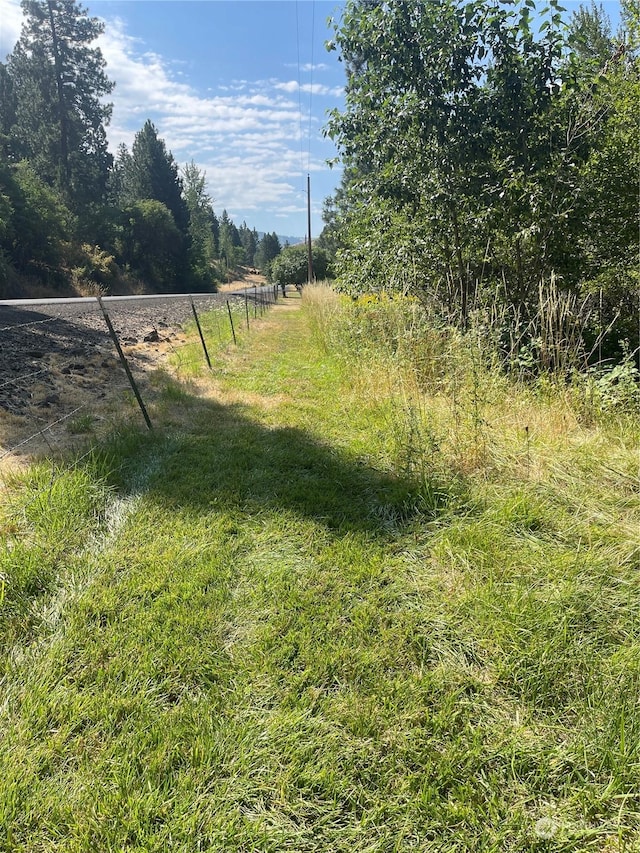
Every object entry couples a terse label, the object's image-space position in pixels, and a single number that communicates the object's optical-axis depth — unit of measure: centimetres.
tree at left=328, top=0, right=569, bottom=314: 450
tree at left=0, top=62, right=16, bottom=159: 2905
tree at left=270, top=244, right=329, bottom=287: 3662
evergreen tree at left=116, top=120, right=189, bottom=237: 3666
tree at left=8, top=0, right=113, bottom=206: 2523
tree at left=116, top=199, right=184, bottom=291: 2906
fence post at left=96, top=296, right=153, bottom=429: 364
